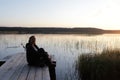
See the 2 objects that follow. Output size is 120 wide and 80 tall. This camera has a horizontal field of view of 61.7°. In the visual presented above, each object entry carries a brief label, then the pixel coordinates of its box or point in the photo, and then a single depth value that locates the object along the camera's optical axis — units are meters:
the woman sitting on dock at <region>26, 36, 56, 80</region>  3.09
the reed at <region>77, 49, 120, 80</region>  3.49
